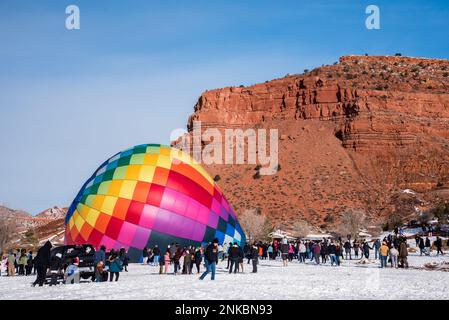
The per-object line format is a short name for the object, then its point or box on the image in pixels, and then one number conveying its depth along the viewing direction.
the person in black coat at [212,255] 20.03
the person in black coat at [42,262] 19.28
